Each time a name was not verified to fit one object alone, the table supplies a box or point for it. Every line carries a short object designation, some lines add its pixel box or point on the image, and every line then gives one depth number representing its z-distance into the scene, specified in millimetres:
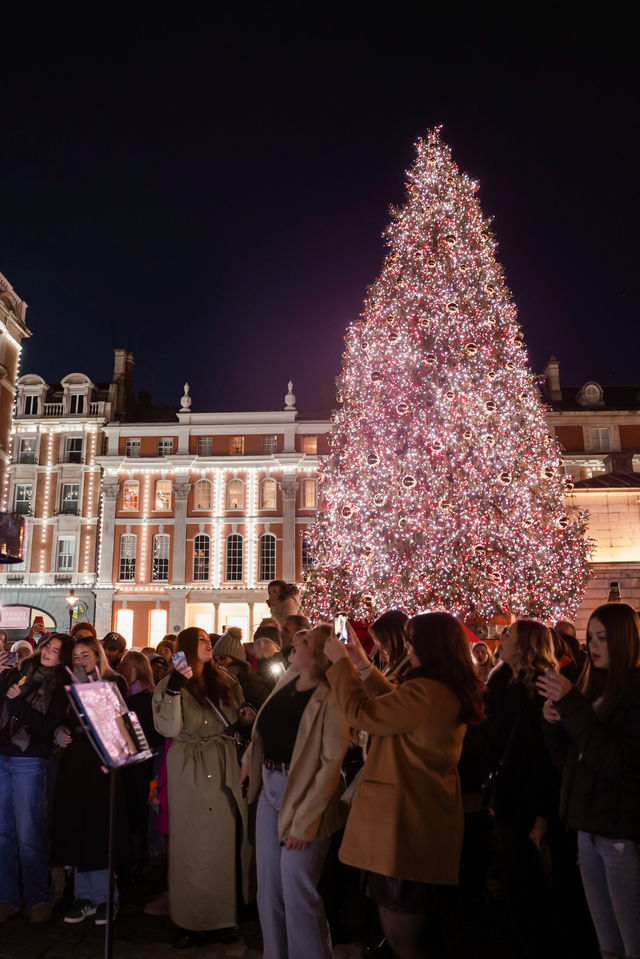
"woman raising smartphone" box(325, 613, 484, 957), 3105
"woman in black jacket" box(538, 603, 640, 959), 3193
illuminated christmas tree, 14281
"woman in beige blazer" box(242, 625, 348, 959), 3689
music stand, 3078
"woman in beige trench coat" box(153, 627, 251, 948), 4738
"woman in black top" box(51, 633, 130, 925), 5074
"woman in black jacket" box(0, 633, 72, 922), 5113
